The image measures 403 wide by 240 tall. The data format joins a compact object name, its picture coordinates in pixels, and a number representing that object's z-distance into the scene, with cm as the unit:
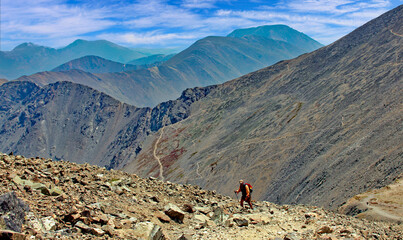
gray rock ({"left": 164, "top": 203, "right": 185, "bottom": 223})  1363
